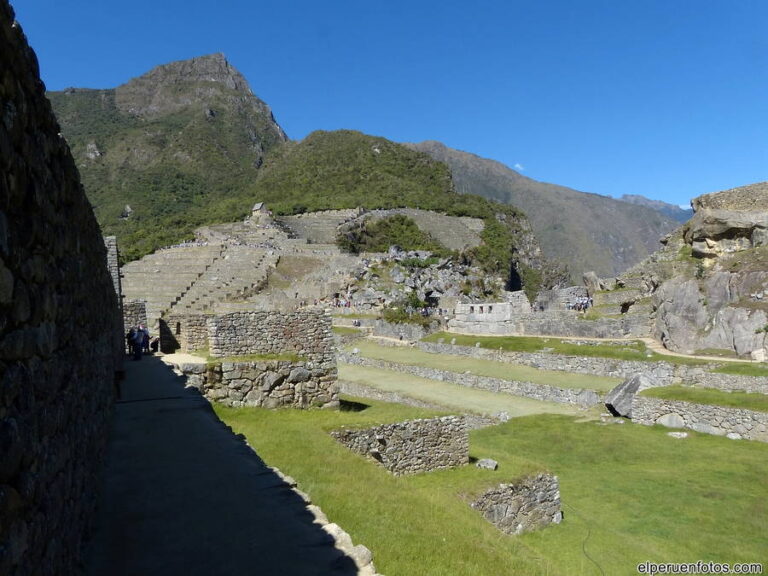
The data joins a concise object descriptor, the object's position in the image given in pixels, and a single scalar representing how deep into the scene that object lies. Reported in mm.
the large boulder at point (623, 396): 17614
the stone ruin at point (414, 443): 9891
